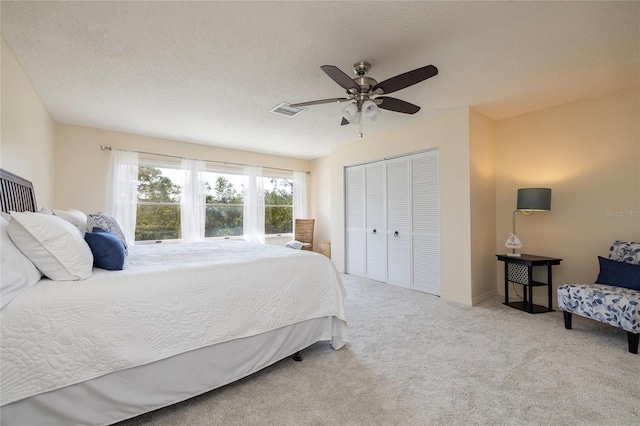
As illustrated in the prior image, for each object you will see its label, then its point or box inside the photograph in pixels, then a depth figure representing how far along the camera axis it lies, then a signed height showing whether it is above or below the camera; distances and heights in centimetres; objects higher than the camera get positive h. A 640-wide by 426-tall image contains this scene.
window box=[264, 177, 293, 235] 625 +21
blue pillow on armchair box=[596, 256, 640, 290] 259 -58
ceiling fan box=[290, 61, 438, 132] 204 +101
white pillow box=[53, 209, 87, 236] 240 -2
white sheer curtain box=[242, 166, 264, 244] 584 +15
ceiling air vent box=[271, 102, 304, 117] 347 +135
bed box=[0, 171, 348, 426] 128 -65
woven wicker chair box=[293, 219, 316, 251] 621 -33
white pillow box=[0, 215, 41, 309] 124 -26
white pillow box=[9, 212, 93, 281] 144 -15
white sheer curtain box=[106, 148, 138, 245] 444 +42
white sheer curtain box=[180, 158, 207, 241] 508 +29
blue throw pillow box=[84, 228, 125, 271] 174 -22
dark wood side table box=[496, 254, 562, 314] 327 -76
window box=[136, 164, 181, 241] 480 +21
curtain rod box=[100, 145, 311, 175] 443 +107
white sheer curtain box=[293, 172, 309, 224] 654 +47
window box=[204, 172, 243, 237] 549 +21
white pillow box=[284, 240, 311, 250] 573 -60
